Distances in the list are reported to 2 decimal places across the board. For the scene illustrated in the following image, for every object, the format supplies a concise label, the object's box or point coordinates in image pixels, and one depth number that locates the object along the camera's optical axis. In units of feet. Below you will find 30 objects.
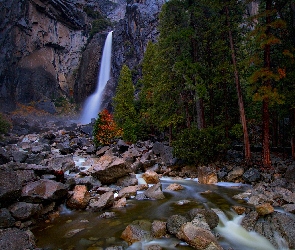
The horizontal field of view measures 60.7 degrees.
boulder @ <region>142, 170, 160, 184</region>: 45.21
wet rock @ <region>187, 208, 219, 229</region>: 24.89
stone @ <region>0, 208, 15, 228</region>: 25.71
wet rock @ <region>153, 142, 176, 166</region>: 56.75
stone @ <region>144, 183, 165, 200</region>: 35.96
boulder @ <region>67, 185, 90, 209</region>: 32.27
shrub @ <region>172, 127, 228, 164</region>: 49.83
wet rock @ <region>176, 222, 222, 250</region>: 20.53
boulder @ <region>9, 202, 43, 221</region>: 27.27
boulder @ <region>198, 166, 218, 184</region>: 44.93
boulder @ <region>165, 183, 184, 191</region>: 40.62
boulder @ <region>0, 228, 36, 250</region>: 20.73
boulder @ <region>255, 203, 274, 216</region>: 26.00
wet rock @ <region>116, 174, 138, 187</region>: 42.60
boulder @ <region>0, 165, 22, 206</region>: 27.53
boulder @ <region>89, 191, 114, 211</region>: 31.33
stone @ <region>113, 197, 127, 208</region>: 32.73
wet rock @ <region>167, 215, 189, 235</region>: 23.42
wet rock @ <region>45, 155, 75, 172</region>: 53.36
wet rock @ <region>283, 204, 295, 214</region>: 27.71
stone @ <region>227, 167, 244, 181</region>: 45.11
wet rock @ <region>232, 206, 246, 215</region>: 28.63
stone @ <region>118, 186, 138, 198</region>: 36.63
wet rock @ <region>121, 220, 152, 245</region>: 22.77
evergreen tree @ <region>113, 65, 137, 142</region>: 94.73
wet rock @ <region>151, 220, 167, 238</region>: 23.32
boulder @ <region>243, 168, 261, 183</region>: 42.34
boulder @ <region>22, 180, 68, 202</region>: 29.73
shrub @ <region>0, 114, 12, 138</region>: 108.36
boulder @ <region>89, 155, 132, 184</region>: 42.75
